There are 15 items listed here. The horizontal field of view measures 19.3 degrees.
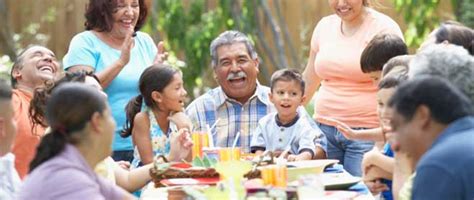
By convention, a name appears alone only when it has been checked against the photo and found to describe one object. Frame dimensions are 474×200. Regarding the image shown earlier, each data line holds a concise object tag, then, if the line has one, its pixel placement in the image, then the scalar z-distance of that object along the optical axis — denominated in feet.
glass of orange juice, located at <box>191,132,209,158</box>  20.61
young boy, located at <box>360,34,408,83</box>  22.48
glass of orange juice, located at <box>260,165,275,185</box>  17.24
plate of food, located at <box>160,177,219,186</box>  18.13
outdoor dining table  17.51
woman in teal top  23.62
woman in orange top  24.08
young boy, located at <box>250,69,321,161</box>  22.73
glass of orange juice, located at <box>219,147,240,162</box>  19.46
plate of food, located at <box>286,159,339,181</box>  18.45
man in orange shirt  20.92
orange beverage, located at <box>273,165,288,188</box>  17.24
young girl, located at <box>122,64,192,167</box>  22.08
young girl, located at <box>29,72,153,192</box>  19.72
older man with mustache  23.85
